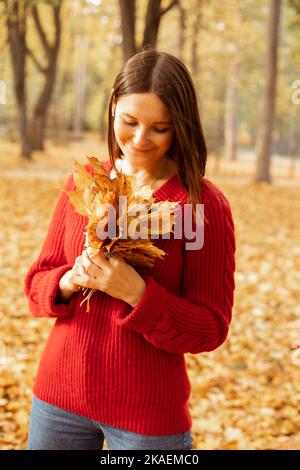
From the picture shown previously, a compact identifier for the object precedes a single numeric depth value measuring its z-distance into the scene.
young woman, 1.60
